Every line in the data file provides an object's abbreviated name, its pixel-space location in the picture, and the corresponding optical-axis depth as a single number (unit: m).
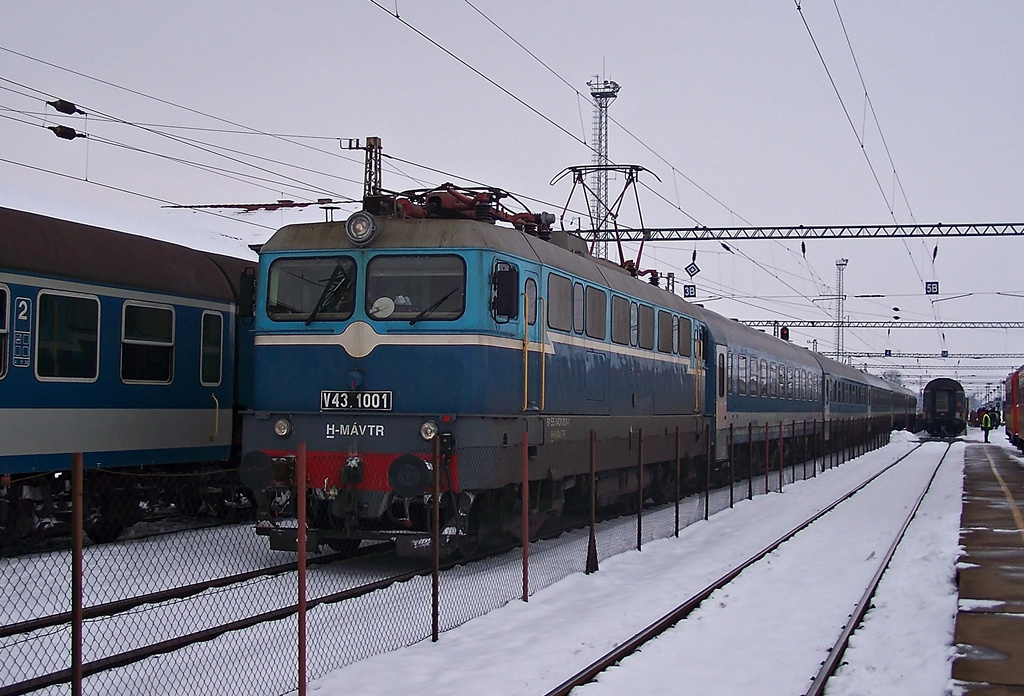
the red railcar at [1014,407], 44.38
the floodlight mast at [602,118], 38.28
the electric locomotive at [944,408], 68.88
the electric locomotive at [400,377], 11.45
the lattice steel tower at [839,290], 69.85
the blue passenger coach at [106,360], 12.02
